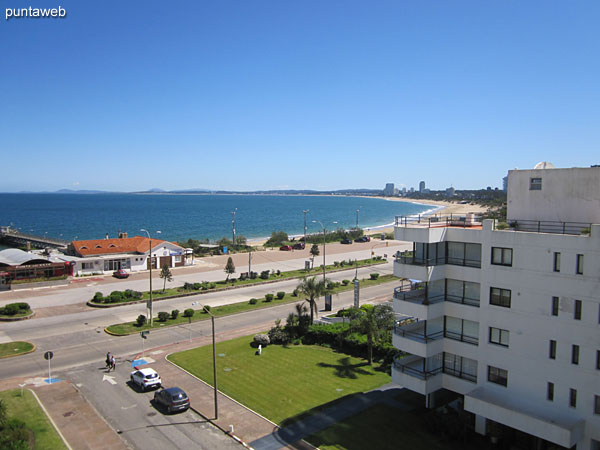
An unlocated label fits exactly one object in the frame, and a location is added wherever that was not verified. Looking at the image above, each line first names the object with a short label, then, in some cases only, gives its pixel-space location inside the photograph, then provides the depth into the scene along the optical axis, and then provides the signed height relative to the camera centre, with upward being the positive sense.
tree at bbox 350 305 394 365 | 30.73 -8.91
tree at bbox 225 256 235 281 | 58.09 -9.55
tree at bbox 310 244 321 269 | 81.81 -10.46
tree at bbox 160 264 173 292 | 52.47 -9.23
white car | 27.53 -11.45
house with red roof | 63.81 -8.94
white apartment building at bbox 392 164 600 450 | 19.02 -5.71
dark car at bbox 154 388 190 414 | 24.61 -11.44
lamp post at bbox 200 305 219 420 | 23.80 -11.17
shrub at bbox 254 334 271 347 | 35.69 -11.61
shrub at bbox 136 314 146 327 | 40.75 -11.50
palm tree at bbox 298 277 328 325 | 38.59 -8.23
